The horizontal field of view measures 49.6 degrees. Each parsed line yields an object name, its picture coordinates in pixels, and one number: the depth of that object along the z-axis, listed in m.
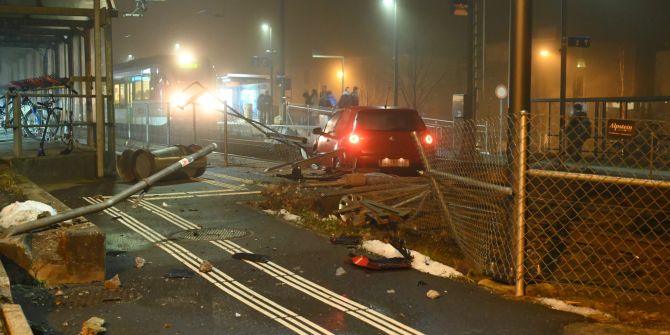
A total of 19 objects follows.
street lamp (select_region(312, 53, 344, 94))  47.71
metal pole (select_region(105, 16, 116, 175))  14.27
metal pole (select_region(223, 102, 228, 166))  17.73
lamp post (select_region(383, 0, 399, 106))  29.19
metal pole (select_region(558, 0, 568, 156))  22.00
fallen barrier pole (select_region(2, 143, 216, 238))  6.41
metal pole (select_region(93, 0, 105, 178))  13.46
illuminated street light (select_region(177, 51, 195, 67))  31.60
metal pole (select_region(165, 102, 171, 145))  21.58
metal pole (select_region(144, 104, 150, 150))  24.30
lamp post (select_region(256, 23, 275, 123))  34.09
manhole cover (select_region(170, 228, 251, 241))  8.81
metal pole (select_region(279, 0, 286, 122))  31.44
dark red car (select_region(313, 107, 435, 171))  14.09
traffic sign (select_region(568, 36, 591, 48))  22.47
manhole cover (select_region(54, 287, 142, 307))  5.95
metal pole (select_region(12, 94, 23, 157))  13.15
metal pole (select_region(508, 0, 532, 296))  6.88
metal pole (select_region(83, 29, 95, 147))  15.78
